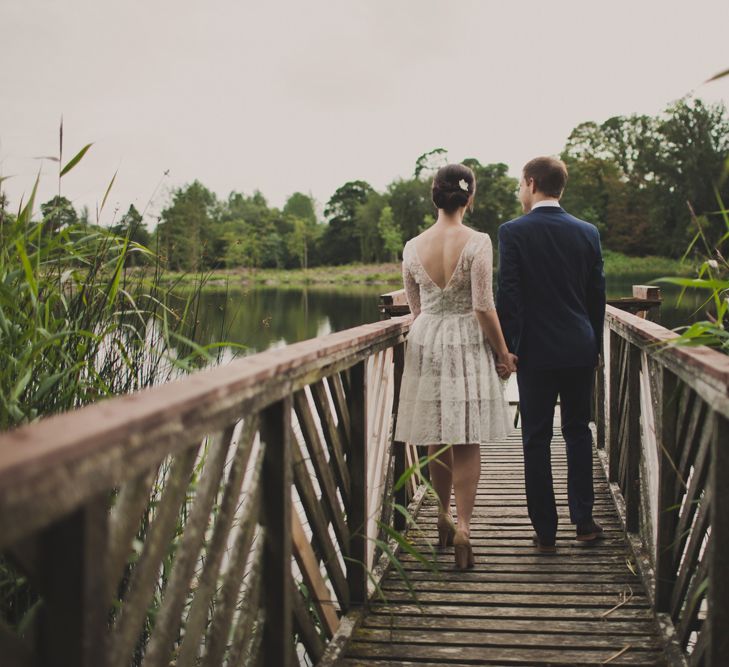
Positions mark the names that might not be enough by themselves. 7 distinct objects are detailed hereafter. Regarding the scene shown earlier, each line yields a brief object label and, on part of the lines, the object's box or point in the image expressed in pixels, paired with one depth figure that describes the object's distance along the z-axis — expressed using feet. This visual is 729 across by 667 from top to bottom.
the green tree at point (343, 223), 245.04
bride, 10.43
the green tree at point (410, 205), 217.15
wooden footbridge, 2.86
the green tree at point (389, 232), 207.31
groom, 10.59
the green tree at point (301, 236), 239.50
